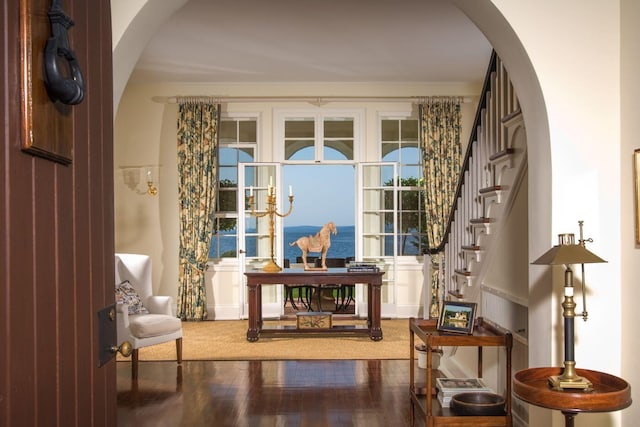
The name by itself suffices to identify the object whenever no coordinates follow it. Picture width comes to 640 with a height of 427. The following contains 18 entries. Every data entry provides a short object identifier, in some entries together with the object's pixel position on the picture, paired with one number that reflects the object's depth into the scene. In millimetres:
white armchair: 5543
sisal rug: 6562
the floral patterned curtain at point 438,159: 8719
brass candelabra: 7390
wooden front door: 1370
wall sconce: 8789
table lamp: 2494
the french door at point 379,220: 8805
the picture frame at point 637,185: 2635
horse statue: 7508
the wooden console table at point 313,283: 7168
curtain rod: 8828
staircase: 3920
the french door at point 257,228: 8703
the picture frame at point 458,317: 3811
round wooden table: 2359
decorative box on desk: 7344
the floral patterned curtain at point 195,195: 8648
